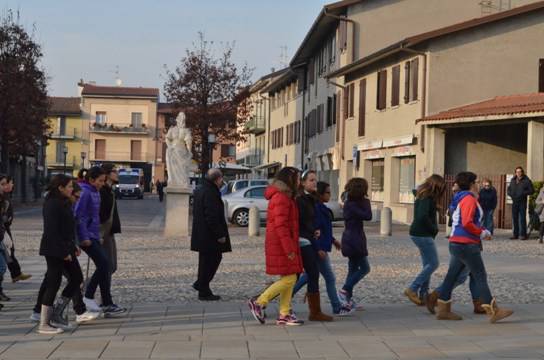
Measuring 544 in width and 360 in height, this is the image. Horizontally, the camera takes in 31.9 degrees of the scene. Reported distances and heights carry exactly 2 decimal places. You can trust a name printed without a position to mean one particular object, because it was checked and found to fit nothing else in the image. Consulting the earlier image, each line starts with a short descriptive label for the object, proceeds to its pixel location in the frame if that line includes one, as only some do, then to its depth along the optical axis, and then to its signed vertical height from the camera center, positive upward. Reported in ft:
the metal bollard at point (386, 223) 83.97 -2.61
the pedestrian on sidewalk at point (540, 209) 73.82 -0.91
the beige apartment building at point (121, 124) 323.98 +21.11
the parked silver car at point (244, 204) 96.07 -1.37
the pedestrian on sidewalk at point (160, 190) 200.85 -0.60
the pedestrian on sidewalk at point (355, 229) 34.45 -1.36
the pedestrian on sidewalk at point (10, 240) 38.58 -2.34
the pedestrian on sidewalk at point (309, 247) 32.42 -1.90
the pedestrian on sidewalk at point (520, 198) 77.77 -0.08
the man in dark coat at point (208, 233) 38.14 -1.79
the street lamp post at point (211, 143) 144.77 +7.36
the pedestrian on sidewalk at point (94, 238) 32.53 -1.79
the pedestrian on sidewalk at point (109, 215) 34.24 -1.05
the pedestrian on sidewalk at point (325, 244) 33.60 -1.86
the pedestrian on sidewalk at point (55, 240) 30.17 -1.76
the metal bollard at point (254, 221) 80.28 -2.64
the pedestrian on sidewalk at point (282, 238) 30.89 -1.54
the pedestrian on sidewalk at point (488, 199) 75.87 -0.23
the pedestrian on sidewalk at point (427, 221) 35.27 -0.99
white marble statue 78.74 +2.80
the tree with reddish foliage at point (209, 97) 170.81 +16.68
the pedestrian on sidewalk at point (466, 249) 33.19 -1.86
